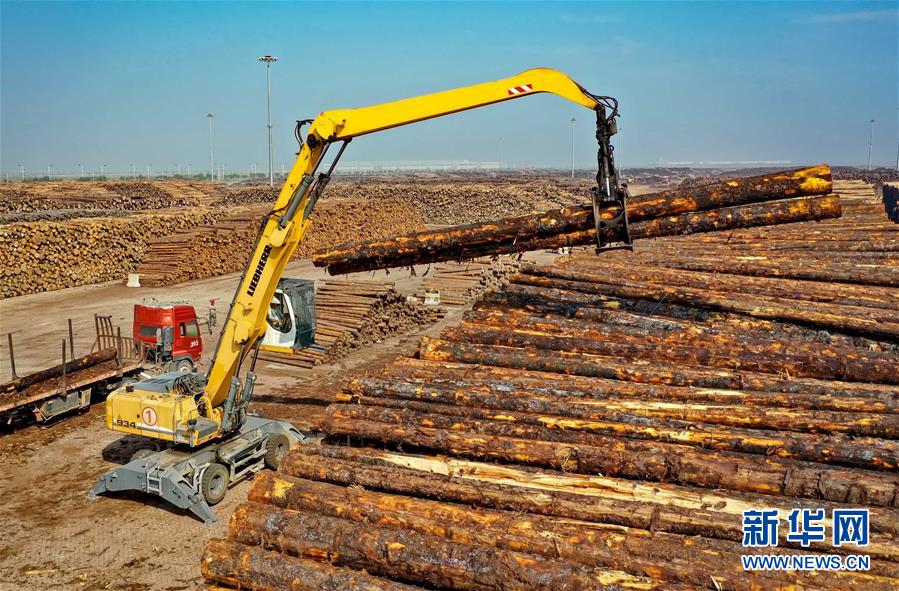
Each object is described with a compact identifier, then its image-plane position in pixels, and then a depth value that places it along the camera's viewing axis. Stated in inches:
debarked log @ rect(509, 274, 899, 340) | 315.0
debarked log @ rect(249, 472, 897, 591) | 176.4
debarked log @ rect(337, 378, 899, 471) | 217.2
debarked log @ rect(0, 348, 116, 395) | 555.8
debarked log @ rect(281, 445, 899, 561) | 194.4
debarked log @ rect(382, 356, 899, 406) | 253.4
